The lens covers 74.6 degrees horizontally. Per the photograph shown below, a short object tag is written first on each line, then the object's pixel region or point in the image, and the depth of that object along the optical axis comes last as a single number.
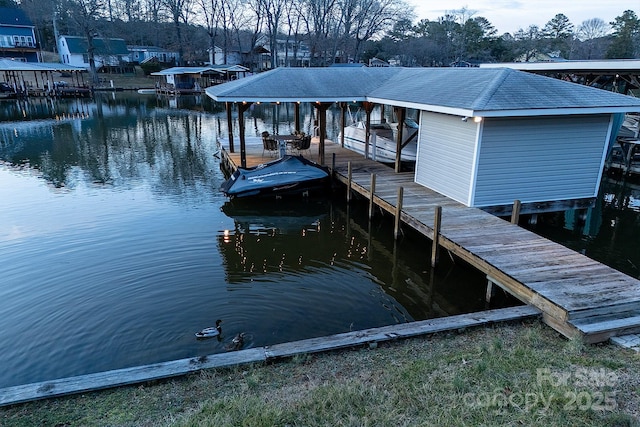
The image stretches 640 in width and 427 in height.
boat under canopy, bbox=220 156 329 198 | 12.29
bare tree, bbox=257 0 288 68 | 55.82
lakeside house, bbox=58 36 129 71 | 55.06
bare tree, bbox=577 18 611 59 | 71.56
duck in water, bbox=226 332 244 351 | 5.78
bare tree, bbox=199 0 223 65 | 59.25
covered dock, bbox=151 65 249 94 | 45.63
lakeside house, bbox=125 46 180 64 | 61.22
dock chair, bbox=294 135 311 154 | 15.19
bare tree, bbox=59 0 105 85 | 49.38
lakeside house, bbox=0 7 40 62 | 52.62
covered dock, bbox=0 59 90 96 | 38.38
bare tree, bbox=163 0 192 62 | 58.59
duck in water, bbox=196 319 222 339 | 5.93
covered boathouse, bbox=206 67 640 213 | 8.93
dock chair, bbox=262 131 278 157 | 15.07
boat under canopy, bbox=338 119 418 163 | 14.95
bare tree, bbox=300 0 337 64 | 56.62
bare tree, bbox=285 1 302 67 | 57.81
